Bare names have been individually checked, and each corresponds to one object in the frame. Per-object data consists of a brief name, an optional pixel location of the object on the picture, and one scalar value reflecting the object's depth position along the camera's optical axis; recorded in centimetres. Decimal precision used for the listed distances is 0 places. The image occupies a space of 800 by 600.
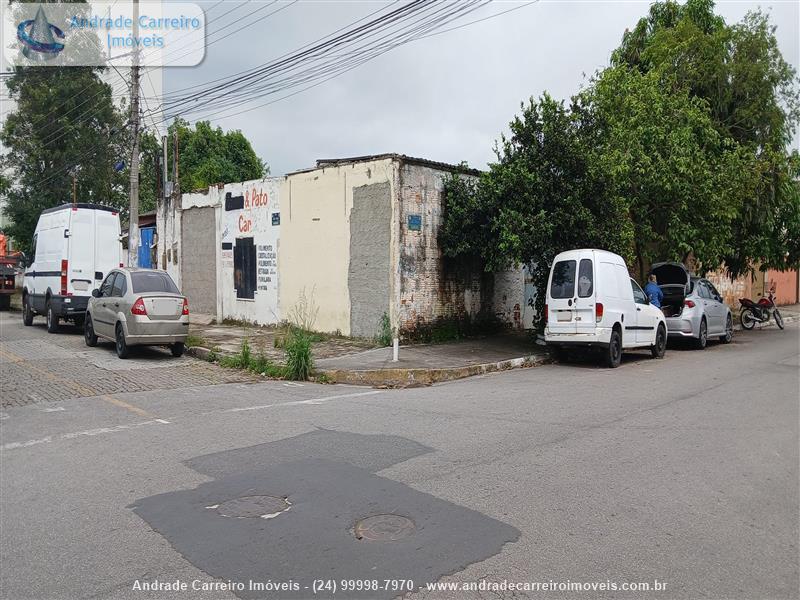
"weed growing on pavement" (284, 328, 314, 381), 1127
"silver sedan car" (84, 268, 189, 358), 1291
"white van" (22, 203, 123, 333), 1700
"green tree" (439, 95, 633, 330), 1394
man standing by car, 1557
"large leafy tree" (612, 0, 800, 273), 1900
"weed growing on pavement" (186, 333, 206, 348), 1462
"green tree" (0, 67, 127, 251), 3259
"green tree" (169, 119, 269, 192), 4059
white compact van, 1270
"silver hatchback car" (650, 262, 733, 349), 1645
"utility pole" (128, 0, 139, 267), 1878
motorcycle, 2278
